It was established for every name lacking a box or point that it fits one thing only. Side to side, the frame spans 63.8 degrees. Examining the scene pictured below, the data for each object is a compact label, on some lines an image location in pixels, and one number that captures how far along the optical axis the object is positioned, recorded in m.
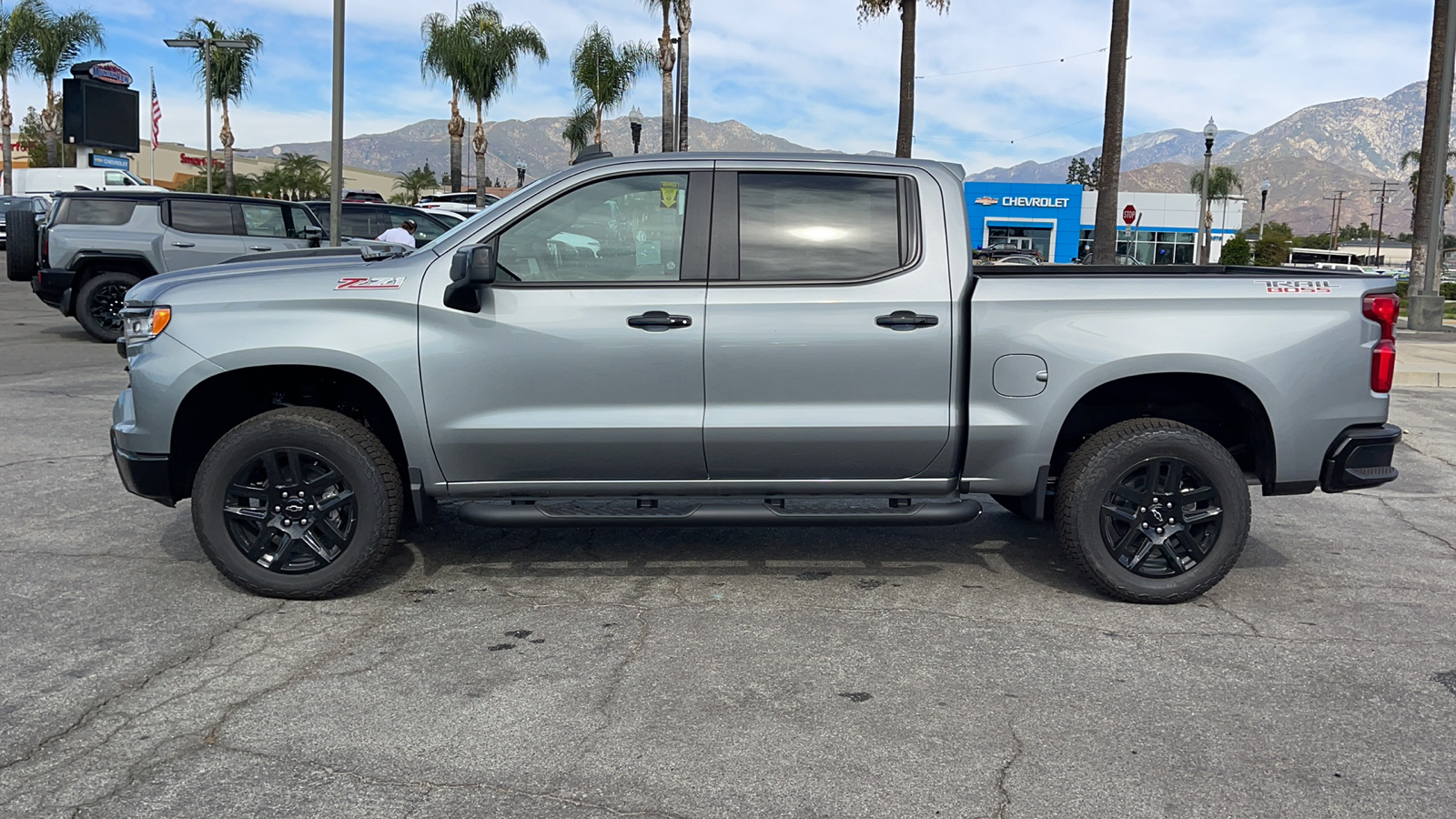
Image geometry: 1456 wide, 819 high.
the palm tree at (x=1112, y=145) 21.20
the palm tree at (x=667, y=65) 36.92
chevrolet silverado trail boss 4.91
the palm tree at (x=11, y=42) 60.12
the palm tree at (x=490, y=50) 46.22
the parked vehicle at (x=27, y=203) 31.57
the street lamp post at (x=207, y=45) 34.16
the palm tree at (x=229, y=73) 49.38
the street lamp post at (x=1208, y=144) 29.94
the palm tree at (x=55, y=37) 60.31
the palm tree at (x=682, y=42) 35.44
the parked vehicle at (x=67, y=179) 41.55
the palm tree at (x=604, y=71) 49.69
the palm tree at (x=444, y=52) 46.12
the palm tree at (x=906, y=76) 27.67
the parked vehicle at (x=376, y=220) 18.69
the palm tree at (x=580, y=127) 52.90
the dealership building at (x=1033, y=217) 63.06
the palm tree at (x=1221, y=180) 91.19
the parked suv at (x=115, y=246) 14.48
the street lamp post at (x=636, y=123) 32.88
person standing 15.21
